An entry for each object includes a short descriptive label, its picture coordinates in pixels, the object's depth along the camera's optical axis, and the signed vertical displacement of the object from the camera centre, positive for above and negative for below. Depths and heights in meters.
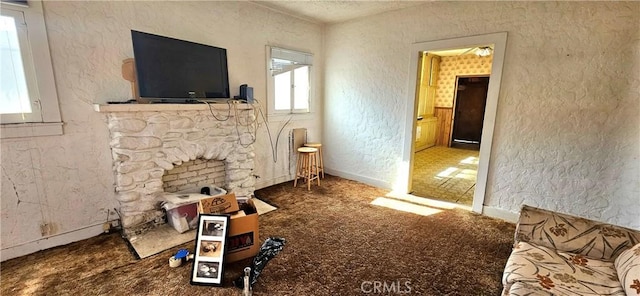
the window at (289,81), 3.80 +0.27
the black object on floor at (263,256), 1.95 -1.26
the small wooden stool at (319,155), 4.21 -0.87
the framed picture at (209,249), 1.94 -1.10
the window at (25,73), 2.03 +0.17
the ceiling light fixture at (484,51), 4.97 +0.97
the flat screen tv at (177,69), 2.49 +0.29
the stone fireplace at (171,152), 2.47 -0.55
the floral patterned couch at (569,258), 1.38 -0.91
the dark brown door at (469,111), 7.23 -0.22
